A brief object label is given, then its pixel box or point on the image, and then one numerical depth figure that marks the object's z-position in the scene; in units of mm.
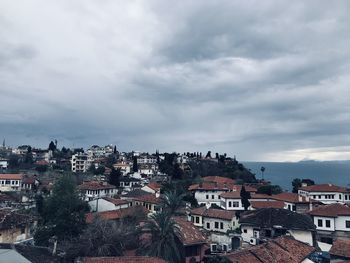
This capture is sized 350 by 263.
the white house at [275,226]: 45375
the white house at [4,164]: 114400
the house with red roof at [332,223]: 50312
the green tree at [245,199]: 64562
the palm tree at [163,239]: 33312
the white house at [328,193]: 72500
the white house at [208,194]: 73812
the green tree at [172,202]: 50872
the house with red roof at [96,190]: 73775
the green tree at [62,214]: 39344
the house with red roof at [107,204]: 61438
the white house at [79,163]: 129125
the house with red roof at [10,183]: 86625
